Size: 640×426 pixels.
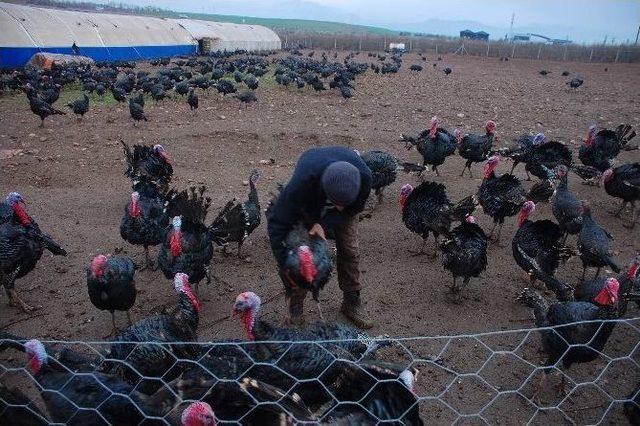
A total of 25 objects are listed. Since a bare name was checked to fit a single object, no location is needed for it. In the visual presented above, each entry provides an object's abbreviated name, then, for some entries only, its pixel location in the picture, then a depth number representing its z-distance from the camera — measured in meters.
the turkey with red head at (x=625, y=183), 6.55
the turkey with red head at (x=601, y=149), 7.81
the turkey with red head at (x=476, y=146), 8.07
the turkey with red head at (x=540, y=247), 4.82
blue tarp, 20.38
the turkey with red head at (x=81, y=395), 2.62
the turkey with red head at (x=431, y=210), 5.37
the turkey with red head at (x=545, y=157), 7.29
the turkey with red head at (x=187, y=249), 4.47
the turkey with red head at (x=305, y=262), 3.58
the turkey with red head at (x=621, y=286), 4.03
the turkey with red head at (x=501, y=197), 5.86
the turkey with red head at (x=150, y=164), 6.65
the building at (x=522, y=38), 70.70
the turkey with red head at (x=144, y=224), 5.09
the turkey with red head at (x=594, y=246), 4.86
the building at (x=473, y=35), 61.31
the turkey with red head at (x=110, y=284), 3.95
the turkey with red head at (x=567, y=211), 5.69
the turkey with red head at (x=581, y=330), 3.38
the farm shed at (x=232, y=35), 36.53
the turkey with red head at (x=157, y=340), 3.17
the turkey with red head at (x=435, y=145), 7.90
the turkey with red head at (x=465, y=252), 4.63
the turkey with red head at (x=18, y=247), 4.42
